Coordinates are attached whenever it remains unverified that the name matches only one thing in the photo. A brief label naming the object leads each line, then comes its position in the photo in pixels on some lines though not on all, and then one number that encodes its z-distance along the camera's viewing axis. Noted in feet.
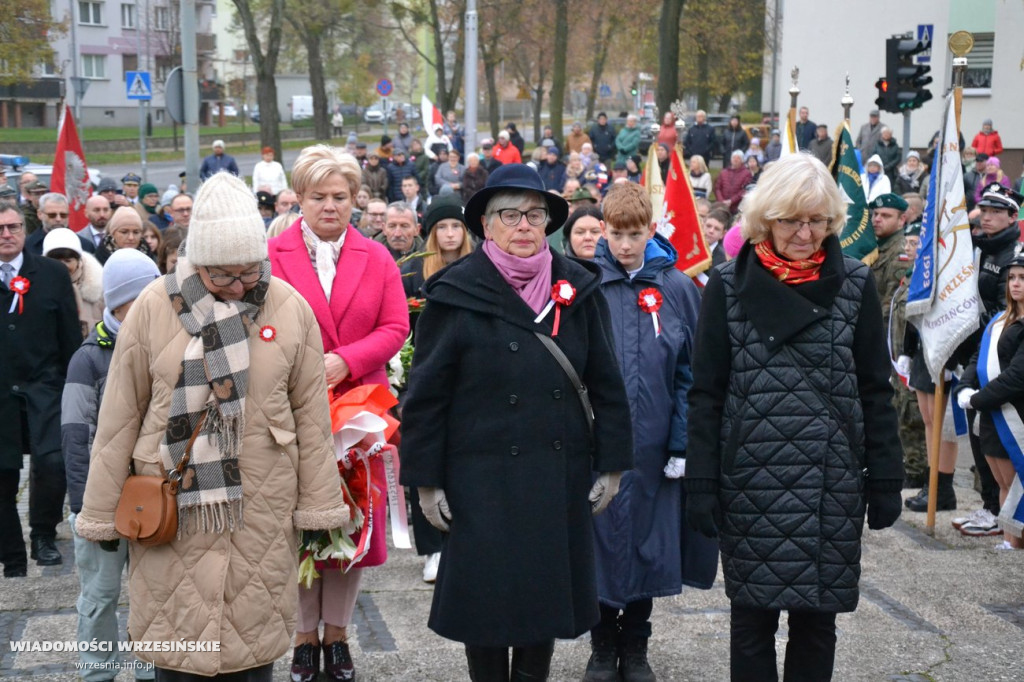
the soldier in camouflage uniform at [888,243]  30.73
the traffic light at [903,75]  51.75
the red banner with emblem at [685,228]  30.50
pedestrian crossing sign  79.92
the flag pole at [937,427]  25.89
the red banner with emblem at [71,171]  43.78
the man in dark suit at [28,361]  22.88
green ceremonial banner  31.58
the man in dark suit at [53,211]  32.04
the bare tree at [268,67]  117.70
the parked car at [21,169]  93.56
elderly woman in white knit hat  13.30
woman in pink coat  17.62
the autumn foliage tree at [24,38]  78.02
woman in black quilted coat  13.98
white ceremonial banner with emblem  25.68
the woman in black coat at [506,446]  14.28
